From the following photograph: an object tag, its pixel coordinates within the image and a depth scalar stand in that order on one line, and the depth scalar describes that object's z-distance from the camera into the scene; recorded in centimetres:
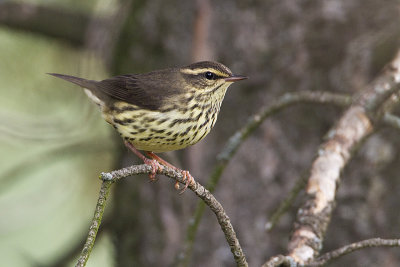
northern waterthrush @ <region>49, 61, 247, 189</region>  654
